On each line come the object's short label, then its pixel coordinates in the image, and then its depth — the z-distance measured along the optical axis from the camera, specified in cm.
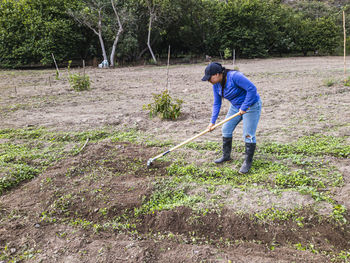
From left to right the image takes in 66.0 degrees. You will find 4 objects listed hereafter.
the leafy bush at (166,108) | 645
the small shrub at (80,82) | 998
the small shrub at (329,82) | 907
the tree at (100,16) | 1847
